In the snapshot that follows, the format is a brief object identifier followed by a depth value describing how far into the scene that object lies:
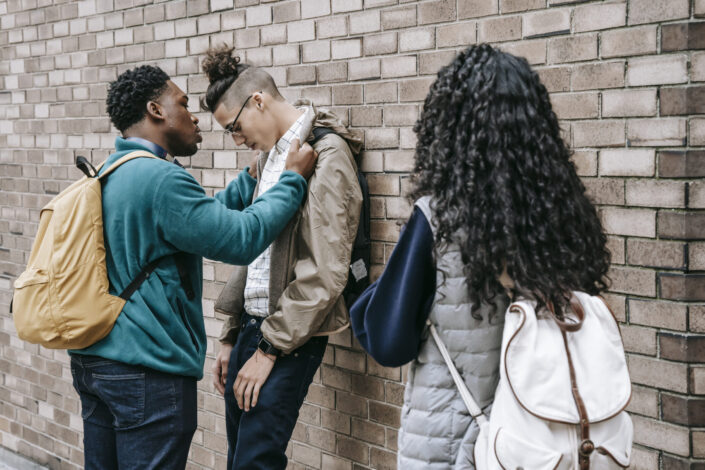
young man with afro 2.56
